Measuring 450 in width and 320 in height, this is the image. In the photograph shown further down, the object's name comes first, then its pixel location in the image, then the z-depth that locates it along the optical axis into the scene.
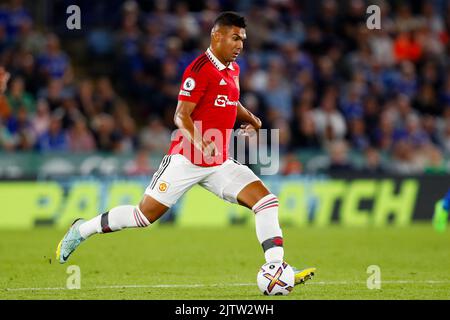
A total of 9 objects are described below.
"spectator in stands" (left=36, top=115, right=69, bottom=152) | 19.23
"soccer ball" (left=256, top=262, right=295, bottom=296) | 9.34
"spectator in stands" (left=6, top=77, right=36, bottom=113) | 19.22
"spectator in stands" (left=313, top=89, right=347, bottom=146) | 21.34
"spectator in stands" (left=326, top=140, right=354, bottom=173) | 20.34
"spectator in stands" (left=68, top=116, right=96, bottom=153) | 19.47
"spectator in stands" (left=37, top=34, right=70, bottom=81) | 20.48
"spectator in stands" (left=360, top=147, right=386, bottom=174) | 21.05
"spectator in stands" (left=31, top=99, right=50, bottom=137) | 19.33
